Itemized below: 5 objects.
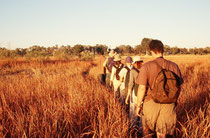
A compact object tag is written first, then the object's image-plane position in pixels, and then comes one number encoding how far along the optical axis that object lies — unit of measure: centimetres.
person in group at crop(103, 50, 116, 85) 559
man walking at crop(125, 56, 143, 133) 303
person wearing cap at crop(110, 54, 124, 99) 439
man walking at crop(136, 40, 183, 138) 190
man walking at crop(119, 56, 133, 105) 379
